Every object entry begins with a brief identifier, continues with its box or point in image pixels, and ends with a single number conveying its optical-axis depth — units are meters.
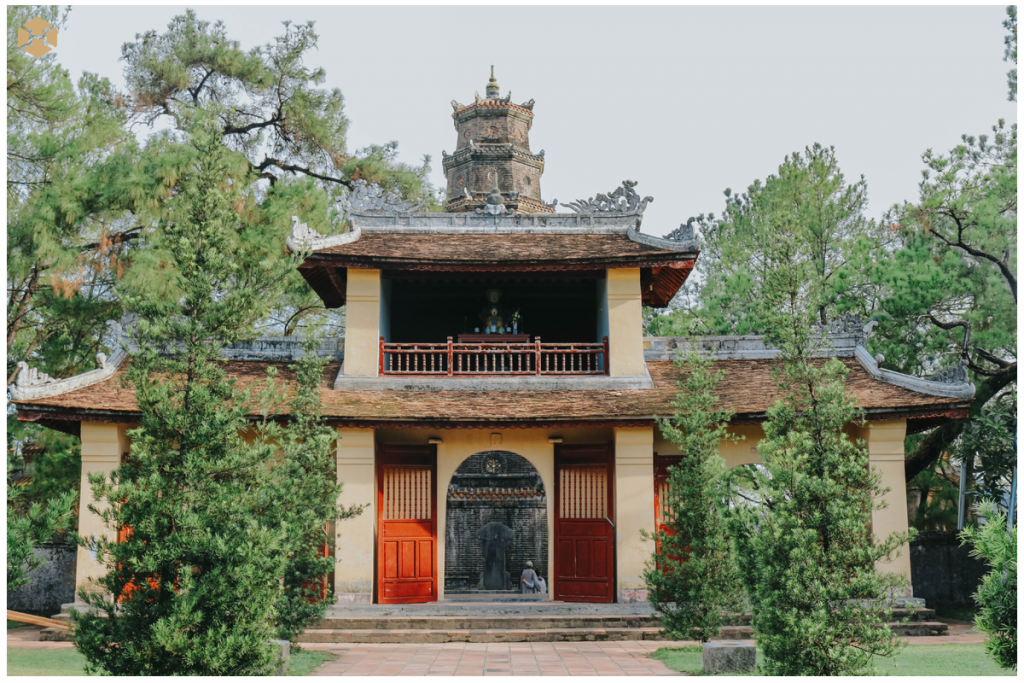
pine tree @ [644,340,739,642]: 9.94
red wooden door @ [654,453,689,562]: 13.49
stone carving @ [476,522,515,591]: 20.81
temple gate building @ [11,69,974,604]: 12.70
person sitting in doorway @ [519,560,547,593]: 17.98
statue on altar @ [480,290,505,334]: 15.15
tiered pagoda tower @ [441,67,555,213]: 29.30
